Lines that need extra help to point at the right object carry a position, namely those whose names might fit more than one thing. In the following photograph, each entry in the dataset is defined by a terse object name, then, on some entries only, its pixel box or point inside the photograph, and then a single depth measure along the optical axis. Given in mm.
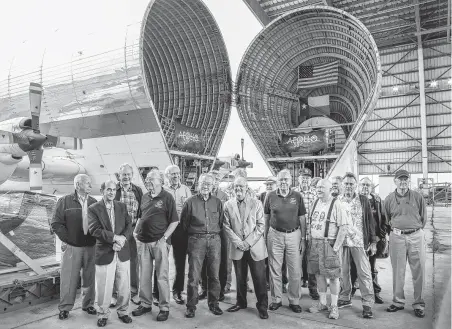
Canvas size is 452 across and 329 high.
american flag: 16891
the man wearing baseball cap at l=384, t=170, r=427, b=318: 4613
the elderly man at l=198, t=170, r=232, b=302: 4973
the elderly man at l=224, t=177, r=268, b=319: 4496
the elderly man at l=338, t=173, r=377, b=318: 4551
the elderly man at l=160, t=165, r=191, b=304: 4980
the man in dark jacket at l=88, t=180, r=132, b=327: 4109
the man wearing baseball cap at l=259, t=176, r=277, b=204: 7098
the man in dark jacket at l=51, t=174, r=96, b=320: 4375
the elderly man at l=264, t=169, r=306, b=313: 4711
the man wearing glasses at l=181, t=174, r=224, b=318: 4453
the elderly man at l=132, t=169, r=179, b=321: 4387
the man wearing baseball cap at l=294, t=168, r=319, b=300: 5230
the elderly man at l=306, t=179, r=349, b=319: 4379
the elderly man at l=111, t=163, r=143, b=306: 4953
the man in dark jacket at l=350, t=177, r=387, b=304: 5219
